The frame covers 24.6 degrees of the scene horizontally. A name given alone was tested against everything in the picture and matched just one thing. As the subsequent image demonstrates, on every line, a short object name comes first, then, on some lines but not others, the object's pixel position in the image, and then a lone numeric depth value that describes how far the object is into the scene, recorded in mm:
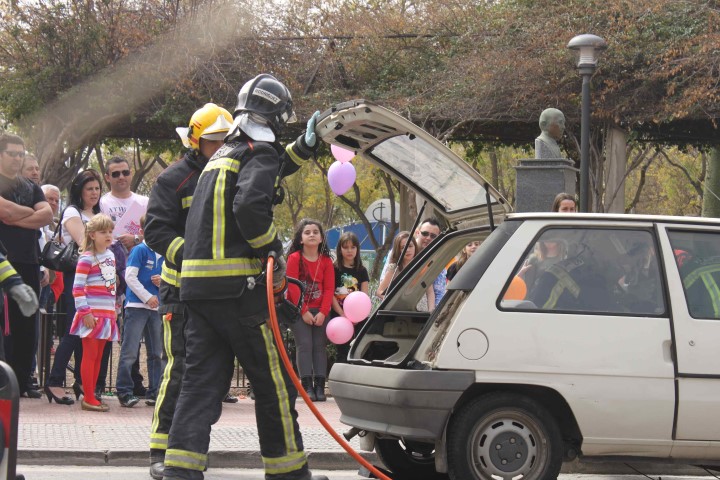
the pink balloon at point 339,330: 15042
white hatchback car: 8693
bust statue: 17315
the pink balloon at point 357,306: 15160
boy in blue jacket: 14550
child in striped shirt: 14129
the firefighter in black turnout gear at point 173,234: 9806
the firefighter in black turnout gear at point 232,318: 8658
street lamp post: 19729
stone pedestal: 16729
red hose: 8681
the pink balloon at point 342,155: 12487
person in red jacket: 16085
